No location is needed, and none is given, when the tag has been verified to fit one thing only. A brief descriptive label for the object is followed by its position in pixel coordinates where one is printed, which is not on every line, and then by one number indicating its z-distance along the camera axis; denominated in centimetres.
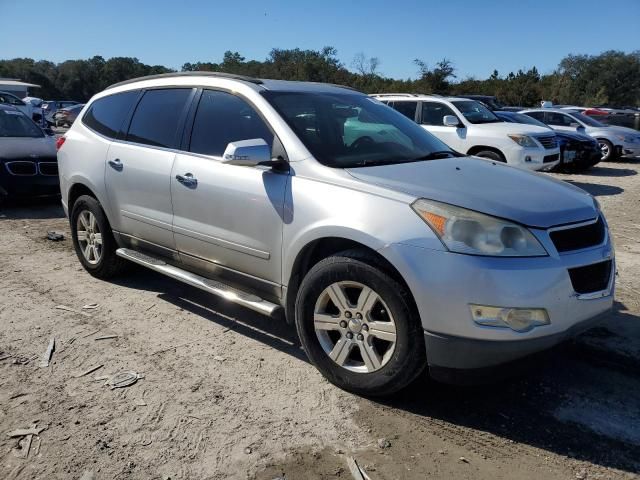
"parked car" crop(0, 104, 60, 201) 832
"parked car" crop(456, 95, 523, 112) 1925
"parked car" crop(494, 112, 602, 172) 1345
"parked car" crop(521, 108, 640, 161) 1656
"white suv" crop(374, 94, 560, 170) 1089
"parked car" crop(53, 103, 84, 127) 2922
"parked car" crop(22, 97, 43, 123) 1836
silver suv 273
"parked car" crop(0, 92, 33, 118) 2166
